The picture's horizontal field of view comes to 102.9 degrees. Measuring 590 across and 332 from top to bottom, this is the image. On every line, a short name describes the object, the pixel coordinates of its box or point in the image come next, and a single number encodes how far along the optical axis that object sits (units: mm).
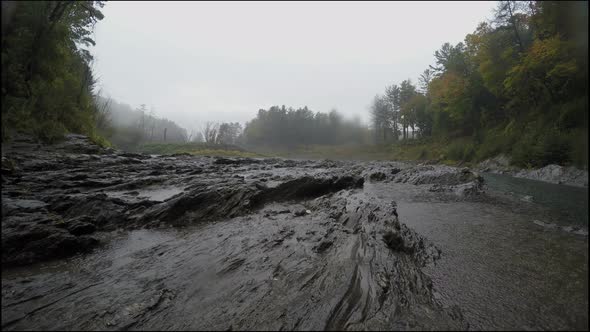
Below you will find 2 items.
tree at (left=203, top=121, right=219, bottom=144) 75175
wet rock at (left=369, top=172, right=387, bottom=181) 16547
